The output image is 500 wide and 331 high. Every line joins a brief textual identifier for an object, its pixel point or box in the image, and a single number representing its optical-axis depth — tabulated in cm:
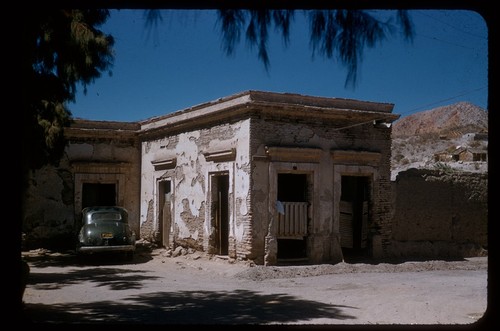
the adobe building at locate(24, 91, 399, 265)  1372
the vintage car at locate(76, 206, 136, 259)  1471
